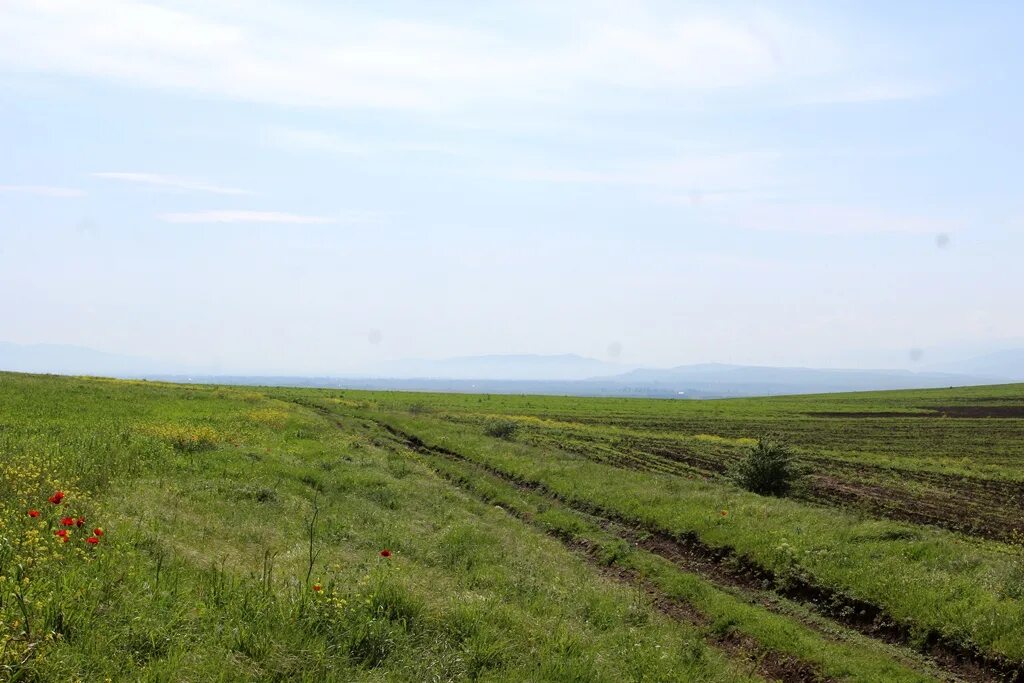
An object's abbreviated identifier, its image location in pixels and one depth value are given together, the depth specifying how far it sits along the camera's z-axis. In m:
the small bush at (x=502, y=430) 43.88
